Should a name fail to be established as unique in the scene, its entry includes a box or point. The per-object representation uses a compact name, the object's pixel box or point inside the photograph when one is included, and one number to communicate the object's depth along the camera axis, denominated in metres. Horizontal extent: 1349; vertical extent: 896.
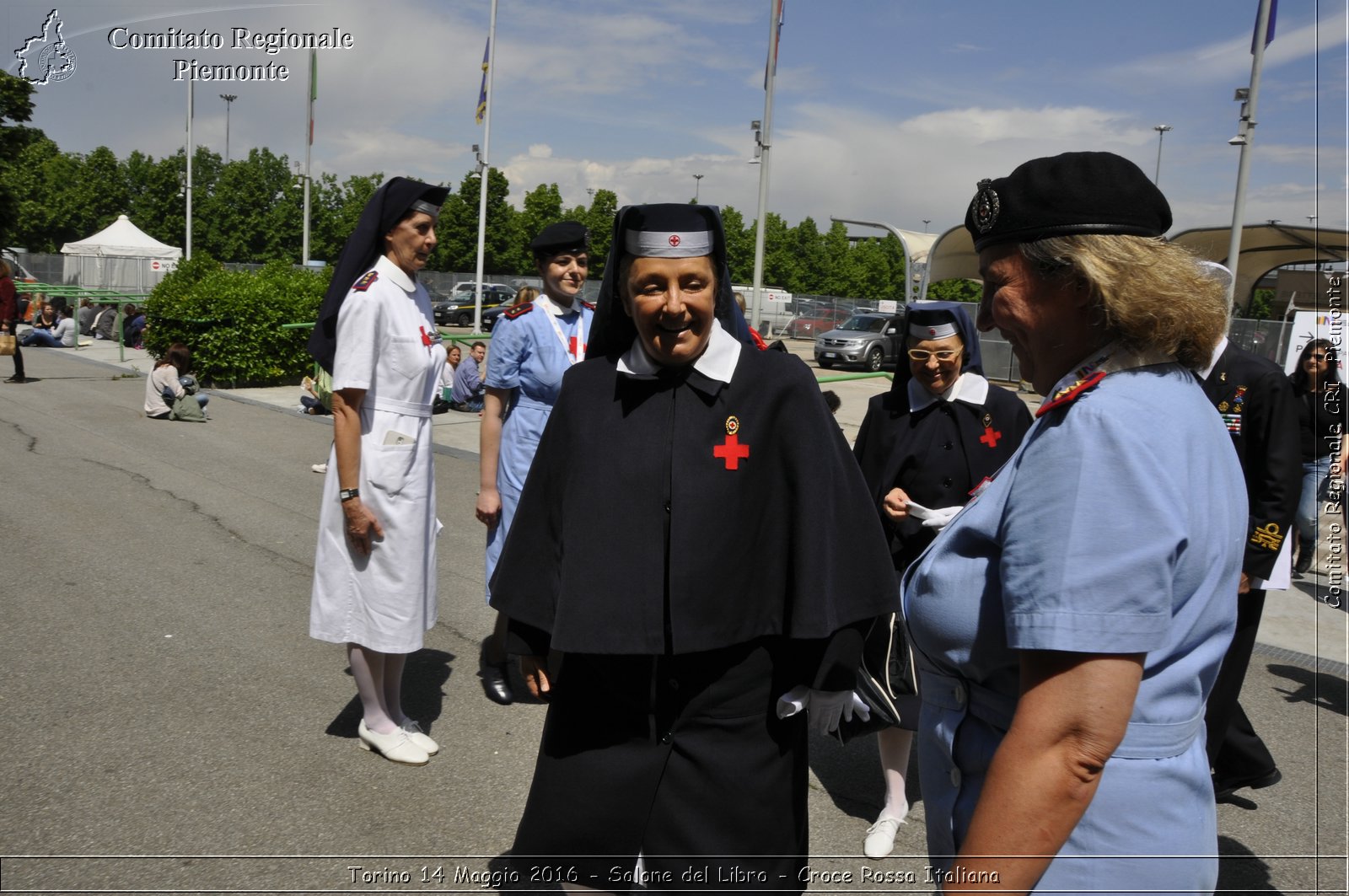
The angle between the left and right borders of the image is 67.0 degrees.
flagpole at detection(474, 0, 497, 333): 27.08
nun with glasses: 4.06
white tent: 37.91
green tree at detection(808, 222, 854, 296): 63.44
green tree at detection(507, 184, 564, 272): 59.09
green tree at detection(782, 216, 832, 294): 63.44
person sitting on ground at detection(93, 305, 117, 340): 28.33
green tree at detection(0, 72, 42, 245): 21.53
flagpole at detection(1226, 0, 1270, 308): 15.78
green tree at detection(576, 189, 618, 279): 59.28
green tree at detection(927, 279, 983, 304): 48.56
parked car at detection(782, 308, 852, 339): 48.44
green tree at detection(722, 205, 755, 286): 60.75
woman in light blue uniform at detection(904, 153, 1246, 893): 1.46
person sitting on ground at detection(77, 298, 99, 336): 29.23
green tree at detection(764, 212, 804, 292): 63.06
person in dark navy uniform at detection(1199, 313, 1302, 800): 3.93
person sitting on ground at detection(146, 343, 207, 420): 14.30
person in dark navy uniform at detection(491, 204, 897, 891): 2.41
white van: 46.69
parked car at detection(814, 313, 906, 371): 32.69
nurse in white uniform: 4.14
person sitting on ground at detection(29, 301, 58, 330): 26.95
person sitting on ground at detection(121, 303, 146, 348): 25.25
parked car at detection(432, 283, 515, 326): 44.81
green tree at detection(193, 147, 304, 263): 66.00
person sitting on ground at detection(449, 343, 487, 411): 14.97
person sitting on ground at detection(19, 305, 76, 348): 25.64
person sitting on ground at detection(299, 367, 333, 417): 14.98
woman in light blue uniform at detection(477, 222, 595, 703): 5.07
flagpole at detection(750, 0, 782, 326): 22.81
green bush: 18.59
